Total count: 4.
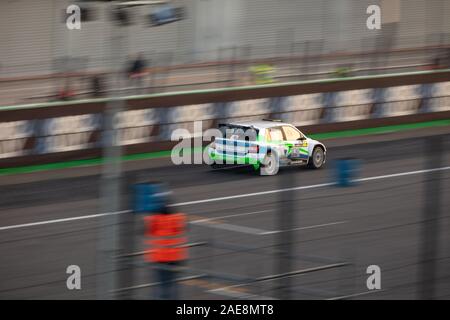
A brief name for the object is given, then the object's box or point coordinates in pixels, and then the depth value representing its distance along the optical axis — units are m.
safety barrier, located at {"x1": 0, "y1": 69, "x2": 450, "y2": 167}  37.03
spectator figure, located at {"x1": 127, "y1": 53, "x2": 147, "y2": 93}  42.21
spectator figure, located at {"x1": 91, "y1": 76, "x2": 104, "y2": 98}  40.34
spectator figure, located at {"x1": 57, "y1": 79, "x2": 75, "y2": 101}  39.50
